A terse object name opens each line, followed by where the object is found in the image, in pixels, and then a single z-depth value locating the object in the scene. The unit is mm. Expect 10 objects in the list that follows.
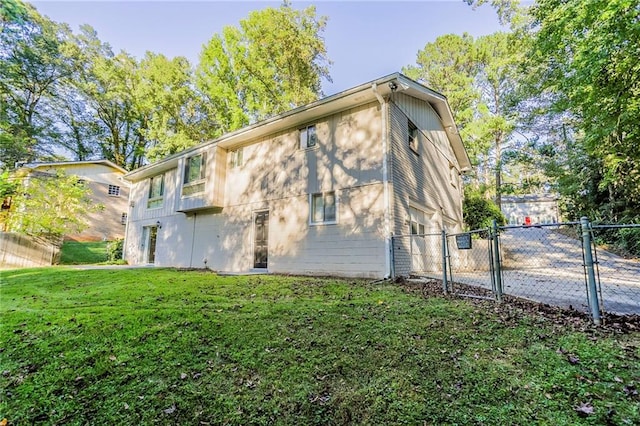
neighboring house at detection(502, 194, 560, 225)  30031
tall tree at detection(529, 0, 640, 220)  6539
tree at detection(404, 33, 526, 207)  19516
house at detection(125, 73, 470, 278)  7977
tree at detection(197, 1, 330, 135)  19844
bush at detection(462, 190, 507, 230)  15812
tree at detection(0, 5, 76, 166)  21094
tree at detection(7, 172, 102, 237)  13258
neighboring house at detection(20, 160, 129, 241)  21016
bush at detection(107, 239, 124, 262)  16297
